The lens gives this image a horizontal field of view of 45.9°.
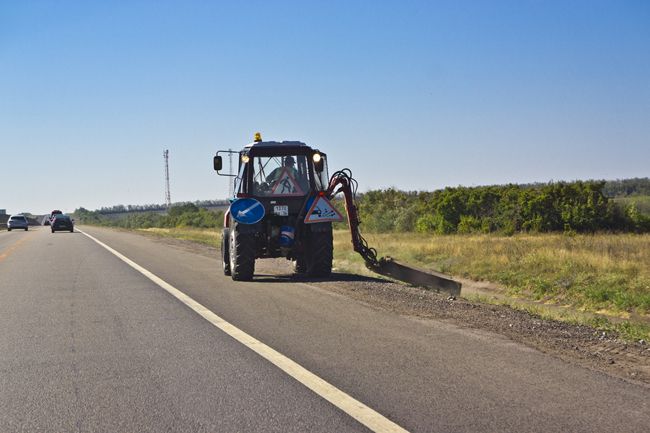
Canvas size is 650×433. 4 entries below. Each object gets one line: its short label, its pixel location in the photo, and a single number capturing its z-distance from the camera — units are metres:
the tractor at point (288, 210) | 15.20
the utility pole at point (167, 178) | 112.12
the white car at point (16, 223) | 75.62
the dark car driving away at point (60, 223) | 60.12
